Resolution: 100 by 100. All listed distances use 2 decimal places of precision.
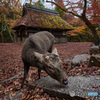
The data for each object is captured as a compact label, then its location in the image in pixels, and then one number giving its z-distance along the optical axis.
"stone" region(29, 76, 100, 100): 2.28
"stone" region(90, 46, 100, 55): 6.20
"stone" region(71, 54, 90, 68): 4.74
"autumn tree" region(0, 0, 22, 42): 20.55
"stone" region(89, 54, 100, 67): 3.89
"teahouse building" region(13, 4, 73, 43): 13.32
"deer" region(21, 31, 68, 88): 2.27
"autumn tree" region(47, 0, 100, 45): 8.54
